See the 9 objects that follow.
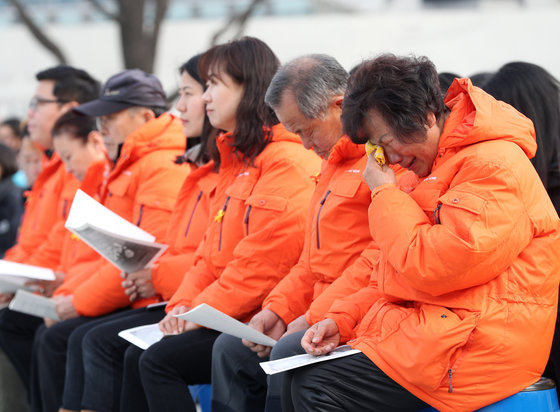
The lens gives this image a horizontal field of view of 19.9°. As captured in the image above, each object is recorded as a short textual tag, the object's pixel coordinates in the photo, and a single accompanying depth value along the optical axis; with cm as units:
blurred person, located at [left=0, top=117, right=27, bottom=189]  1575
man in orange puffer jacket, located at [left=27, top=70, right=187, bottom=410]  858
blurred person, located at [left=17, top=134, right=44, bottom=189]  1300
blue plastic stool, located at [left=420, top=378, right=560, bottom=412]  491
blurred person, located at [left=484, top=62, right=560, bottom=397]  610
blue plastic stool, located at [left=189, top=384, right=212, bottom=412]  750
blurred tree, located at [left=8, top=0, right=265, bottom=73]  1803
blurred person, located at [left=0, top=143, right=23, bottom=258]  1411
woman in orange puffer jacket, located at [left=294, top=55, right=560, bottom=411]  473
